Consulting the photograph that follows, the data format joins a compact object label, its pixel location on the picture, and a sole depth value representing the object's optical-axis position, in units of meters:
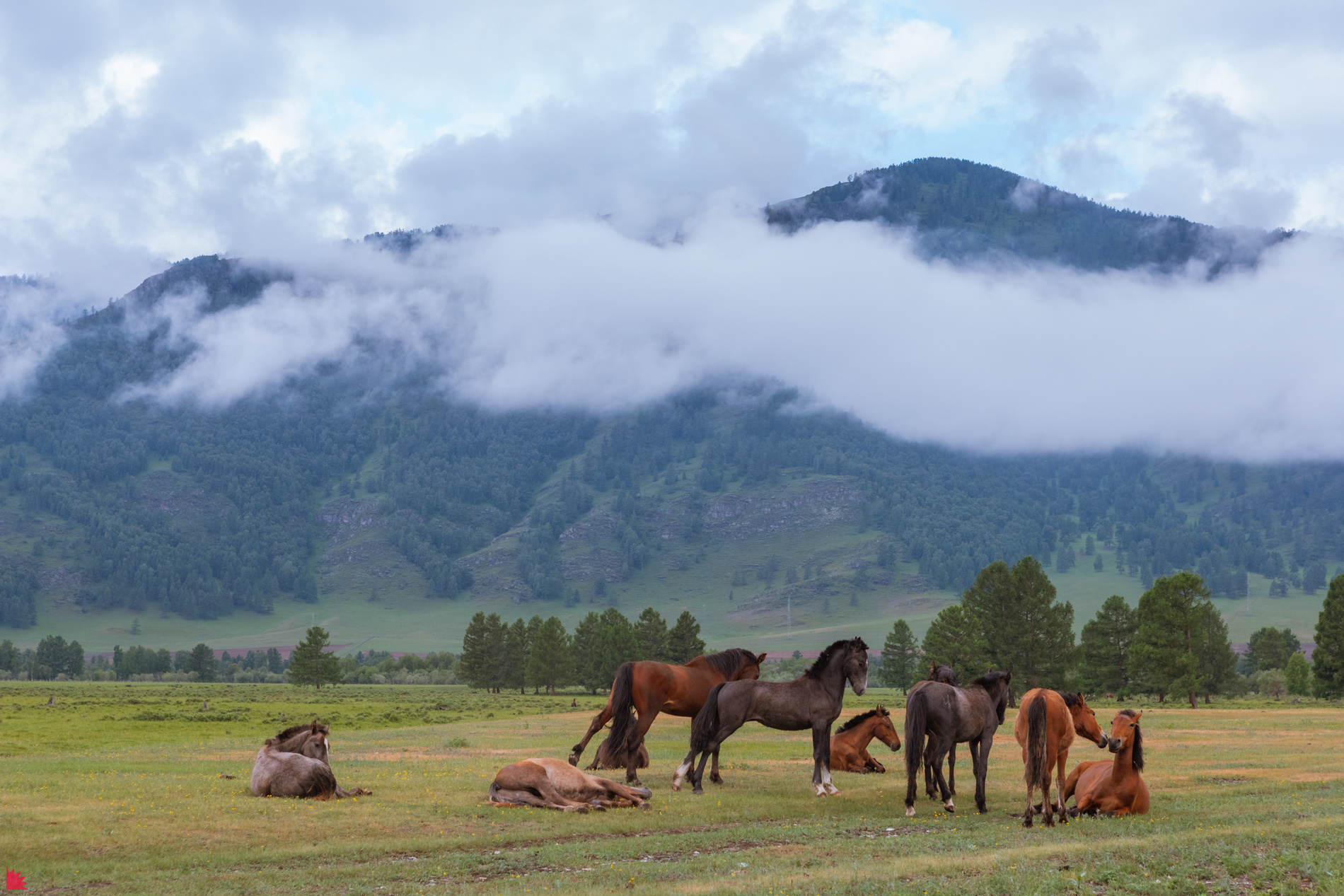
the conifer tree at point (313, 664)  136.12
